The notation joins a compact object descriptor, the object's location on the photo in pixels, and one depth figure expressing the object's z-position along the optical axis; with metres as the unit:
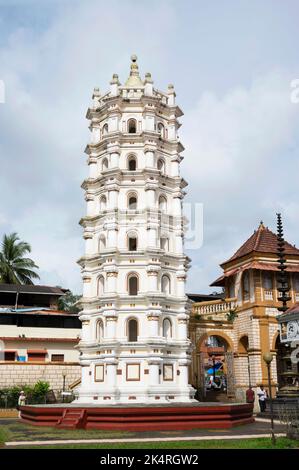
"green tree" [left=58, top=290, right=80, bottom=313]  61.78
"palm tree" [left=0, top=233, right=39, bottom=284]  55.41
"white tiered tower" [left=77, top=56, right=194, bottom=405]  27.34
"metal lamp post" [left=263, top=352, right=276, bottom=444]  19.37
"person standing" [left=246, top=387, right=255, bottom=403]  30.69
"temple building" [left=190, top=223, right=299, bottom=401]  35.34
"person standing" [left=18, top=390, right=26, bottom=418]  32.16
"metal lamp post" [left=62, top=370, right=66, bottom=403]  37.29
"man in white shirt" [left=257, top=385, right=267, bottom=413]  31.22
